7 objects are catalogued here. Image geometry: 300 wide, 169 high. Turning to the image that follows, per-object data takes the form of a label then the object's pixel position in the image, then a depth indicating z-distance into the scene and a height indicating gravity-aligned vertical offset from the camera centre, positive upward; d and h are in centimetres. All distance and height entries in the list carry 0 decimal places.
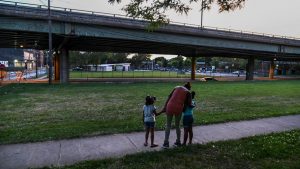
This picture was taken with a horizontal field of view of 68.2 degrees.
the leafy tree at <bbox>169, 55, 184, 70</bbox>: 10877 +420
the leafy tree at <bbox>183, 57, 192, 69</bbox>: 10823 +358
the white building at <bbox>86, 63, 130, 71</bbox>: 8466 +91
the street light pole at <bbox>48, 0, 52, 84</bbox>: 2229 +237
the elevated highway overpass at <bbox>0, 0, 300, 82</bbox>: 2207 +414
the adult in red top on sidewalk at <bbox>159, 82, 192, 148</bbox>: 552 -81
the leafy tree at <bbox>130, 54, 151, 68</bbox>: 10521 +503
